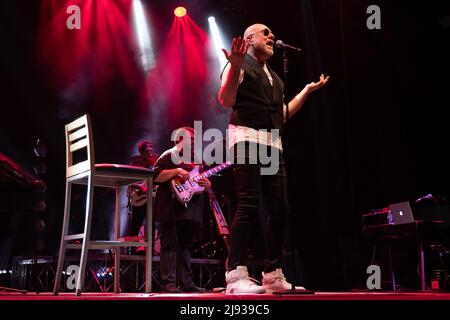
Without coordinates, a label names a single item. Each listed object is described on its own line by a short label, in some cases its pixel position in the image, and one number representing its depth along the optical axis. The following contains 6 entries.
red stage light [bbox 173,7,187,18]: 8.66
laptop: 6.41
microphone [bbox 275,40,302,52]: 3.33
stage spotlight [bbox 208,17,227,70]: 8.70
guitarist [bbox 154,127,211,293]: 4.92
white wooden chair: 3.35
